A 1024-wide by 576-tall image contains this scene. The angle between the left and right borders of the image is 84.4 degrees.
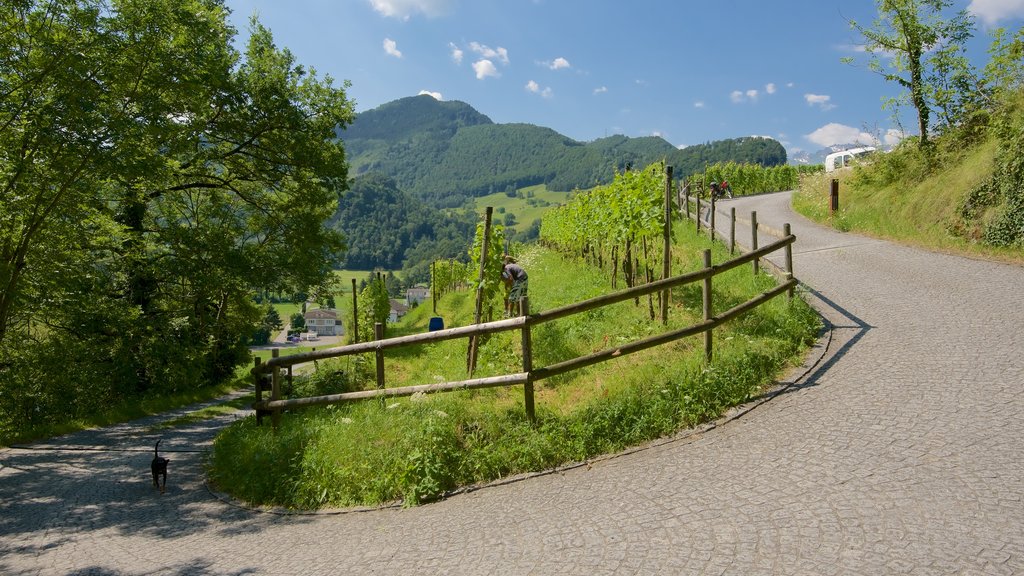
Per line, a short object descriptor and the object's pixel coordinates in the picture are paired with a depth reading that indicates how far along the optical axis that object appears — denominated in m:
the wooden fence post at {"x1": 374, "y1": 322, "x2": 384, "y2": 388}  7.75
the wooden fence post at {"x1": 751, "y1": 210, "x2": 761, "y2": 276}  12.87
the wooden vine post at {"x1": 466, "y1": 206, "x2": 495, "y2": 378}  9.52
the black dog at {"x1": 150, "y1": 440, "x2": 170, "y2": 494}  7.68
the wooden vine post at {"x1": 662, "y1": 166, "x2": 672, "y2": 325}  9.77
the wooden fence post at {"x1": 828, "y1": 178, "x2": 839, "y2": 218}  22.81
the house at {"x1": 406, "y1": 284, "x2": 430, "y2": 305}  168.57
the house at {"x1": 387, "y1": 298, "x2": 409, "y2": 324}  144.60
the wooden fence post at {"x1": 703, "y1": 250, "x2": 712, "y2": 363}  7.41
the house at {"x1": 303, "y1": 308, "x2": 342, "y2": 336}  157.38
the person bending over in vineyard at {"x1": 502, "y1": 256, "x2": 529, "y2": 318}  11.83
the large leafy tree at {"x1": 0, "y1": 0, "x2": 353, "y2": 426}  10.16
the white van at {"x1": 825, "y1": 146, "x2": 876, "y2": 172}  40.00
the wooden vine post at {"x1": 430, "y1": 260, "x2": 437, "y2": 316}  37.19
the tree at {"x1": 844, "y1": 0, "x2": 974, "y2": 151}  21.19
